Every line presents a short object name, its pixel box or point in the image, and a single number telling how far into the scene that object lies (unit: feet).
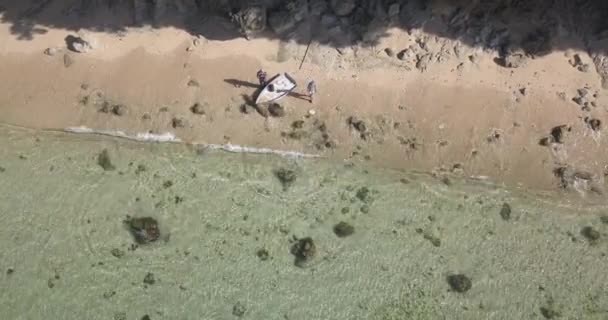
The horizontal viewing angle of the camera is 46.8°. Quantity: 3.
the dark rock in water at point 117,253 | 88.07
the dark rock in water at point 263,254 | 87.35
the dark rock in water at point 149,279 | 86.79
